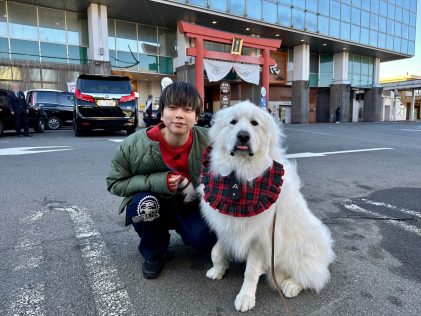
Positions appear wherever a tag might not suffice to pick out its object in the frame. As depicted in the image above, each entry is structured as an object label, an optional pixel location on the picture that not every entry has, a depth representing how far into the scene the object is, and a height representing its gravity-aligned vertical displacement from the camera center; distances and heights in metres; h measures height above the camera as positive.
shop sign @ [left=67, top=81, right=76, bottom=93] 20.66 +2.18
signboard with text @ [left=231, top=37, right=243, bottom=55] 21.75 +5.04
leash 2.01 -1.18
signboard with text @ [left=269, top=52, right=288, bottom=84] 31.26 +4.84
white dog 2.00 -0.58
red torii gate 19.70 +5.04
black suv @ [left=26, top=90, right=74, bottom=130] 15.41 +0.78
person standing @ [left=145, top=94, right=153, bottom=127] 16.52 +0.35
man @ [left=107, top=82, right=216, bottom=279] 2.36 -0.46
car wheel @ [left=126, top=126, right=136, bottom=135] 12.03 -0.40
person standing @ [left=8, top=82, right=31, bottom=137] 11.23 +0.46
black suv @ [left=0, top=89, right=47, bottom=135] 11.29 +0.11
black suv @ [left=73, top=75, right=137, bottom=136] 11.05 +0.57
